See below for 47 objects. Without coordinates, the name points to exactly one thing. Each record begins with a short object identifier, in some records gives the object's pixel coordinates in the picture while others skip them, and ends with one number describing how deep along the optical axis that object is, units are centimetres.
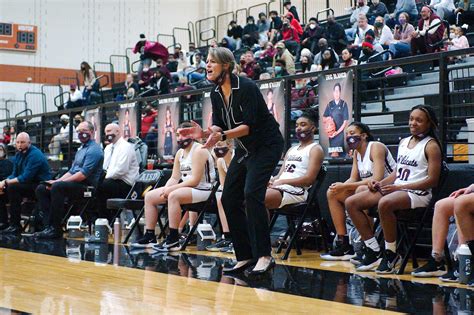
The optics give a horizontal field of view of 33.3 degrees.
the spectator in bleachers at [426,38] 1077
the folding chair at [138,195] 890
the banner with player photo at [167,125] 1070
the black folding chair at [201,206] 799
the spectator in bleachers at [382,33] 1286
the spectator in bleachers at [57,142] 1385
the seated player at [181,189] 797
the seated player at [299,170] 735
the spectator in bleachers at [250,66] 1366
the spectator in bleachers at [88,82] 1912
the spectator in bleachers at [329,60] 1290
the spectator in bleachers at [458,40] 1111
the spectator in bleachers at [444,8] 1287
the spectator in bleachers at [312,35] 1503
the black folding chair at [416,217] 610
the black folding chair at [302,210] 732
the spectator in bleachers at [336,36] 1469
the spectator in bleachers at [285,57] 1409
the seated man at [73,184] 964
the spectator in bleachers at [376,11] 1494
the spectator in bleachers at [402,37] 1166
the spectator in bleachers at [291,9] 1778
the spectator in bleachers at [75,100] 1865
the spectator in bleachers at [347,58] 1212
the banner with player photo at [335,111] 809
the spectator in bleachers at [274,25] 1712
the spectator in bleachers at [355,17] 1520
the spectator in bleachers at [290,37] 1577
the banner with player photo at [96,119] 1247
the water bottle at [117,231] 882
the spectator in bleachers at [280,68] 1331
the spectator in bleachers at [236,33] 1980
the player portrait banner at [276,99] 888
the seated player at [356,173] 683
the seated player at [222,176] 796
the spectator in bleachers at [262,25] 1894
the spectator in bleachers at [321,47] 1380
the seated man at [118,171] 971
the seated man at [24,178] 1043
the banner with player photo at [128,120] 1160
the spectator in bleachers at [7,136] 1742
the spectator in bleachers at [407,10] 1384
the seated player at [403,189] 618
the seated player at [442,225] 563
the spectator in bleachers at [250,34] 1883
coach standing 562
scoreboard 2211
